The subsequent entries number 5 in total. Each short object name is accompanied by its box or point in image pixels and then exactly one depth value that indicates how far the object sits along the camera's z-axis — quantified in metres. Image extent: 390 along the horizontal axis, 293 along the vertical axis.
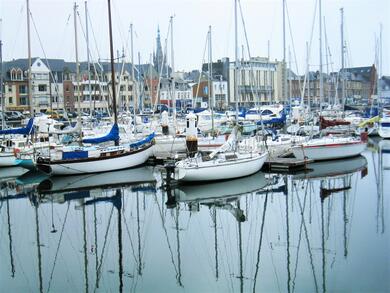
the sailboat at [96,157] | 26.97
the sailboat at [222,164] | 23.66
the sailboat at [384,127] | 44.25
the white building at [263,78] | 110.06
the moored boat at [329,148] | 30.44
